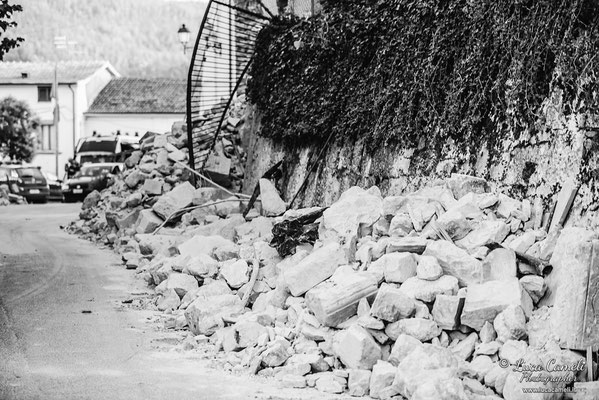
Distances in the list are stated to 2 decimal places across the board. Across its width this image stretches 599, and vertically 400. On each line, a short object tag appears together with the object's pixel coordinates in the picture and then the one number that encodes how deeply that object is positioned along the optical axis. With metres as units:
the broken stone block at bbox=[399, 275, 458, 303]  8.09
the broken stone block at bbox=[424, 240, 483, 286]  8.27
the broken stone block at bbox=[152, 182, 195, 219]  17.55
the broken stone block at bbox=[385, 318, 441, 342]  7.87
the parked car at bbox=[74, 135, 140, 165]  37.66
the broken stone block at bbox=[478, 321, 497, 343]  7.71
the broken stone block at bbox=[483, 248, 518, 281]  8.23
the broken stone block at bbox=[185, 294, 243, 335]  9.79
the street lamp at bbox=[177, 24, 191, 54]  27.47
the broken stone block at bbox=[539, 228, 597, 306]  7.48
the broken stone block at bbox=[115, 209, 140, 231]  18.23
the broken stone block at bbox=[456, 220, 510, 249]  8.67
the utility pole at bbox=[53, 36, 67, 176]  55.75
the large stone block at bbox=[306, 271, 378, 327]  8.43
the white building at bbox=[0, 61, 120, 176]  60.25
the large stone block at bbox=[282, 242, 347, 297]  9.37
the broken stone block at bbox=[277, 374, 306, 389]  7.89
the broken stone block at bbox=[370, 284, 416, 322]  7.99
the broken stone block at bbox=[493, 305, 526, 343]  7.58
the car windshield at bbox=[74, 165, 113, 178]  35.50
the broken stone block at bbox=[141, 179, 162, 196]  20.00
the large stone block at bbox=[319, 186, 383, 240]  10.21
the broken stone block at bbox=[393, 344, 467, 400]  6.94
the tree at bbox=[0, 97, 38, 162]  54.53
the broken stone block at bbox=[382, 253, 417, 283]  8.48
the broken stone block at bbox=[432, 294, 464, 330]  7.86
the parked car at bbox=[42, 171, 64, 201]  41.06
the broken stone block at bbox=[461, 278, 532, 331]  7.79
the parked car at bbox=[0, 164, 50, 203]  38.41
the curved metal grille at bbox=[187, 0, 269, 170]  19.31
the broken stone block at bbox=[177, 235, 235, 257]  12.71
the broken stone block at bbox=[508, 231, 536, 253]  8.48
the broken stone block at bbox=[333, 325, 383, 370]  7.83
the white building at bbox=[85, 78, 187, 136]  59.72
